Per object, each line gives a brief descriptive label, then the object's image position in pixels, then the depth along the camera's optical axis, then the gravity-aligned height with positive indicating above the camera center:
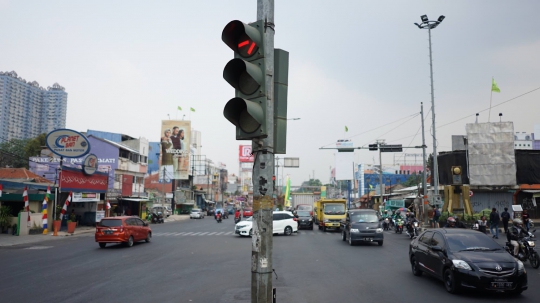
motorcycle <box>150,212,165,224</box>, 52.84 -3.72
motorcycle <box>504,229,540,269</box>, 13.07 -1.88
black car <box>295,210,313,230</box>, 37.09 -2.66
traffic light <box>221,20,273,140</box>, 4.34 +1.21
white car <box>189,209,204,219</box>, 68.82 -4.11
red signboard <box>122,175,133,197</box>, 52.86 +0.47
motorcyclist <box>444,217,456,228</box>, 22.31 -1.65
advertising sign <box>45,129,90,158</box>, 30.80 +3.37
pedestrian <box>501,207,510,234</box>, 22.60 -1.36
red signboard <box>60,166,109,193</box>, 34.22 +0.65
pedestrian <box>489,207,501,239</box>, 23.92 -1.62
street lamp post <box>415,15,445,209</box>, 30.64 +9.22
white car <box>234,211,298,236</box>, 30.20 -2.42
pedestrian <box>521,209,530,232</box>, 23.98 -1.61
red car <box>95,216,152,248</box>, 21.30 -2.22
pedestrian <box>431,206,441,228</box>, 27.91 -1.65
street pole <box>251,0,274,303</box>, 4.46 -0.09
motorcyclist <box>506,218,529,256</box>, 13.44 -1.37
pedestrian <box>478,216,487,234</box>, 24.61 -1.91
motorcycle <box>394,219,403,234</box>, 31.98 -2.68
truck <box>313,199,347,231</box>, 33.84 -1.85
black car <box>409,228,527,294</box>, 9.00 -1.64
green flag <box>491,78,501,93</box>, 32.43 +8.20
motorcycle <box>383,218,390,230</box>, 36.88 -2.93
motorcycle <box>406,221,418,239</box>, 25.75 -2.36
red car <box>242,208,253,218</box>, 57.90 -3.26
